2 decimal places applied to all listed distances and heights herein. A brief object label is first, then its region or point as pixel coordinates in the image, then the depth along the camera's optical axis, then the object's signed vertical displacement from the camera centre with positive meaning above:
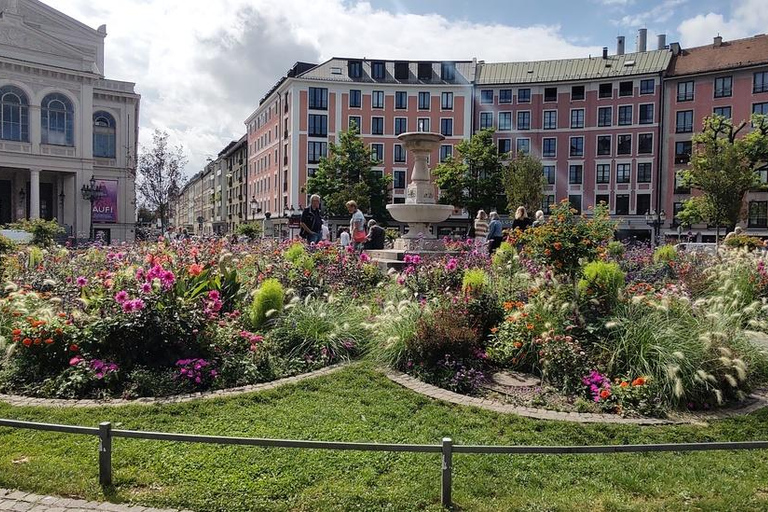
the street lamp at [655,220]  48.81 +2.57
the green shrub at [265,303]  7.68 -0.80
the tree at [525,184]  49.72 +5.58
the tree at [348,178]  50.75 +6.04
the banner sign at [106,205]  47.56 +2.99
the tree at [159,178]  46.41 +5.20
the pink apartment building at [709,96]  49.56 +13.77
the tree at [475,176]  52.62 +6.48
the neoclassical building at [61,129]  41.97 +8.71
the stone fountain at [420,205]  14.62 +1.07
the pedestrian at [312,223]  15.09 +0.56
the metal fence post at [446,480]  3.69 -1.49
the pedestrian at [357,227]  15.31 +0.49
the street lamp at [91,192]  44.47 +3.79
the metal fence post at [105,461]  3.91 -1.50
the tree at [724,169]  38.09 +5.46
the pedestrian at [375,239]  15.67 +0.17
